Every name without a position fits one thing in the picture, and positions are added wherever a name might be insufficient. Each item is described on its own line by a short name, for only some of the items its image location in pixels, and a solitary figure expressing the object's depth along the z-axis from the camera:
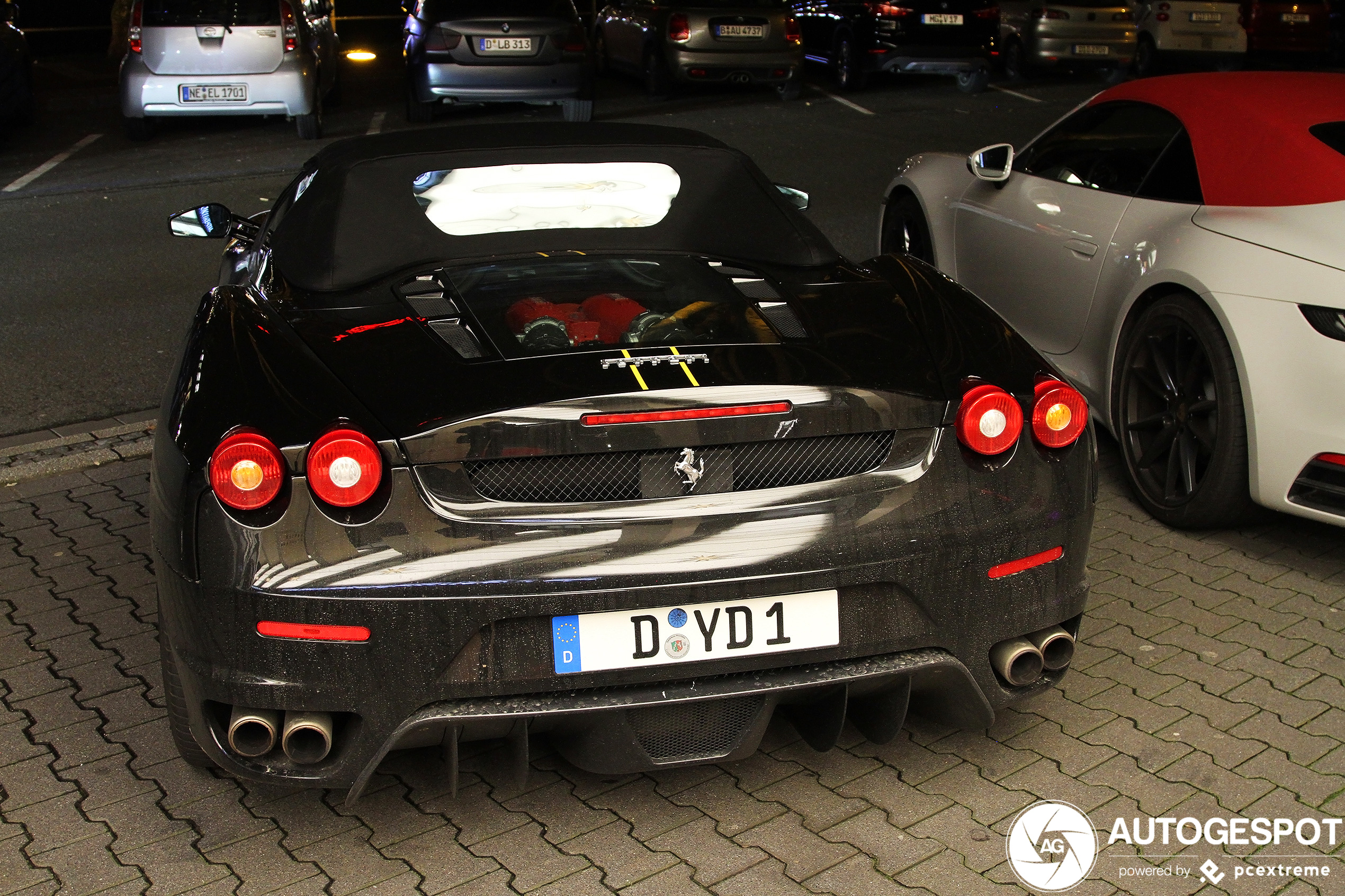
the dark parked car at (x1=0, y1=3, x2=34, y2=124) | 12.93
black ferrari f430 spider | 2.61
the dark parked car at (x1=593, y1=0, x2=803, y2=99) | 14.97
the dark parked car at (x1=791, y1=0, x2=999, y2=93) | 15.97
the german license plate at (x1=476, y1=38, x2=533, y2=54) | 13.12
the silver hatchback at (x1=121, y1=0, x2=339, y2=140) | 12.29
